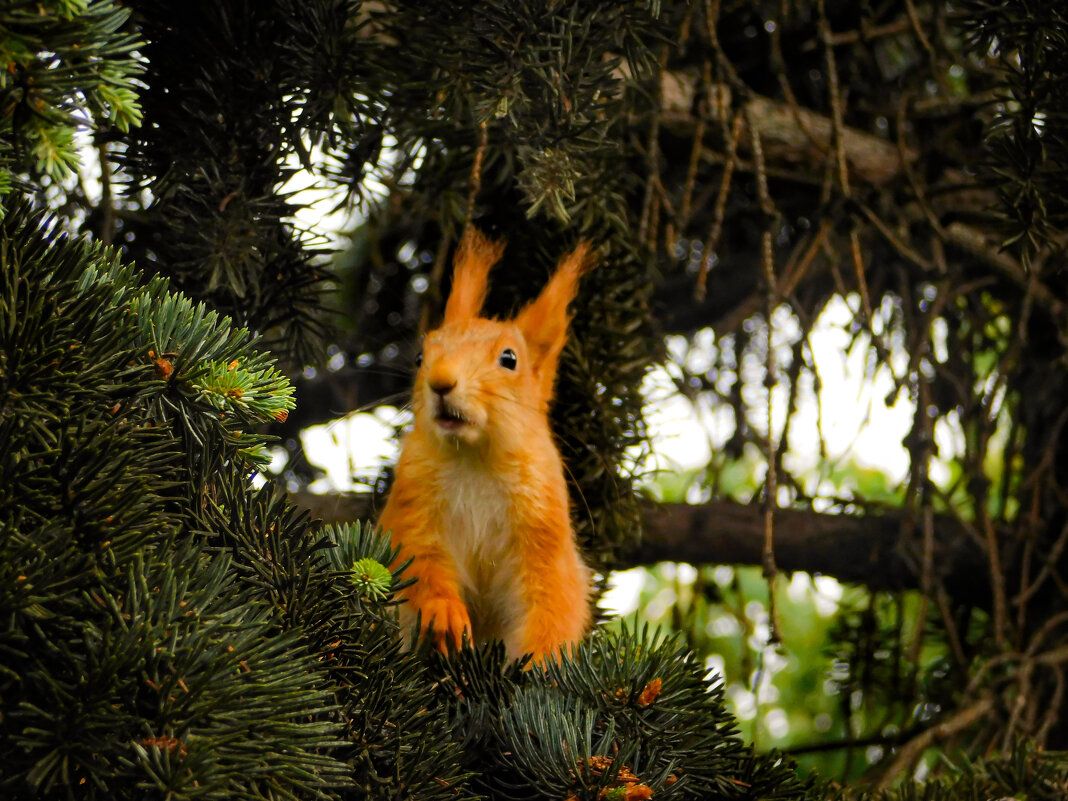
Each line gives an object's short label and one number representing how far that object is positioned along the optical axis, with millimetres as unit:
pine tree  3693
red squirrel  4440
